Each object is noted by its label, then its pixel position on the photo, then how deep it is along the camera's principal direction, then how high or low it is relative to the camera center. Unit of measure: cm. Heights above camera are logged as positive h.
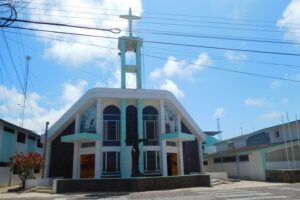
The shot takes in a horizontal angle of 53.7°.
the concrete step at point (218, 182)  2398 -104
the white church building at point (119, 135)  2605 +317
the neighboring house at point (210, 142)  3641 +467
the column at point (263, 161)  2694 +63
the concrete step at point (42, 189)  2117 -114
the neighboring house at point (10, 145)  2752 +296
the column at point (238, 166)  3089 +22
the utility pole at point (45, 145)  2739 +257
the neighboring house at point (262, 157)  2756 +118
